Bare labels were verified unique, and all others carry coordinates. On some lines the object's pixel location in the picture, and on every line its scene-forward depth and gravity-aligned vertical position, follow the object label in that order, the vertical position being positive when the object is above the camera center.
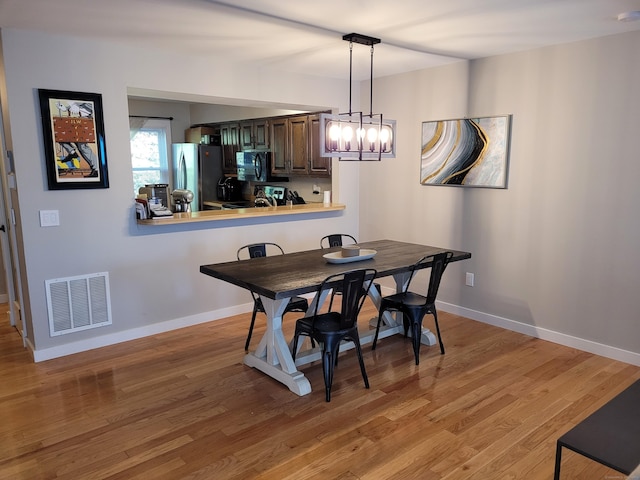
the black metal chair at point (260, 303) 3.53 -1.05
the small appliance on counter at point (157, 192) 5.27 -0.26
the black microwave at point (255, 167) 6.45 +0.02
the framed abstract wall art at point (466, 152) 4.10 +0.14
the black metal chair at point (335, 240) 4.41 -0.69
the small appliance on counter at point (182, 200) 4.66 -0.31
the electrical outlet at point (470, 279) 4.47 -1.08
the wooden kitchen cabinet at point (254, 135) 6.34 +0.47
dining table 2.93 -0.72
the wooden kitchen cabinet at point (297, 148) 5.58 +0.25
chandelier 3.24 +0.23
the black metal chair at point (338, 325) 2.88 -1.03
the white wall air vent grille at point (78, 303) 3.56 -1.05
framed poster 3.37 +0.22
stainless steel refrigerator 7.27 -0.01
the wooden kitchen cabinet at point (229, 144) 6.96 +0.37
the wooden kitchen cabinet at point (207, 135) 7.40 +0.53
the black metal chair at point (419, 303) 3.42 -1.03
